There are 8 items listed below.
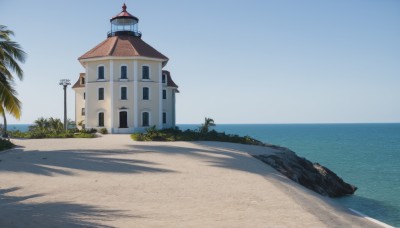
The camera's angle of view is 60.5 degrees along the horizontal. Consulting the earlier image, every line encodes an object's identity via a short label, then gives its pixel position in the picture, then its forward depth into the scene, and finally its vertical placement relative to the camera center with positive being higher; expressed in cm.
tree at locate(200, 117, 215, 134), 3304 +36
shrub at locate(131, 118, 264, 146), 2642 -61
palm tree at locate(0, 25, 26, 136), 1900 +384
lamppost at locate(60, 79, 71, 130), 3958 +522
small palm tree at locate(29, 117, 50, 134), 4215 +82
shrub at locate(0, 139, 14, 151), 2040 -85
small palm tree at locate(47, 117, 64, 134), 3881 +73
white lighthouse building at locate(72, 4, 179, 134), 3469 +453
